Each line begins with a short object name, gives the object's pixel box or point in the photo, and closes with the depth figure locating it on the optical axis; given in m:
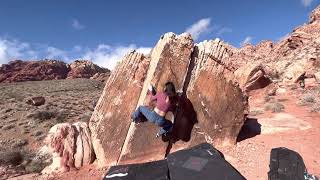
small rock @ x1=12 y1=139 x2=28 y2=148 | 9.76
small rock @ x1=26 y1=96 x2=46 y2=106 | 16.16
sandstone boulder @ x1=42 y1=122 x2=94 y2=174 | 4.45
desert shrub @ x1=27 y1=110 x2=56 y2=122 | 12.77
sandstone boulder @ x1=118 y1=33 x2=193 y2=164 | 4.34
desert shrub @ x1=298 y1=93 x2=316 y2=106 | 7.06
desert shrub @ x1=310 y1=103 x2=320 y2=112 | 6.27
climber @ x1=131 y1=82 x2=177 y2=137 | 4.21
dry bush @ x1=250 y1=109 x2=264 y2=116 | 6.49
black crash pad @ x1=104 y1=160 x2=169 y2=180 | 3.36
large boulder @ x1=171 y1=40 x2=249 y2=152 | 4.50
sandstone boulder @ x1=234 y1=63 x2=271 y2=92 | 9.20
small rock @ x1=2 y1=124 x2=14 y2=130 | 11.94
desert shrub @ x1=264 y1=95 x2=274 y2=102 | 8.18
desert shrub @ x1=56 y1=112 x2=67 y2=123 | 12.58
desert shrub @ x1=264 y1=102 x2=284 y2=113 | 6.48
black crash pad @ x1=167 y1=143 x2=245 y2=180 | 3.23
